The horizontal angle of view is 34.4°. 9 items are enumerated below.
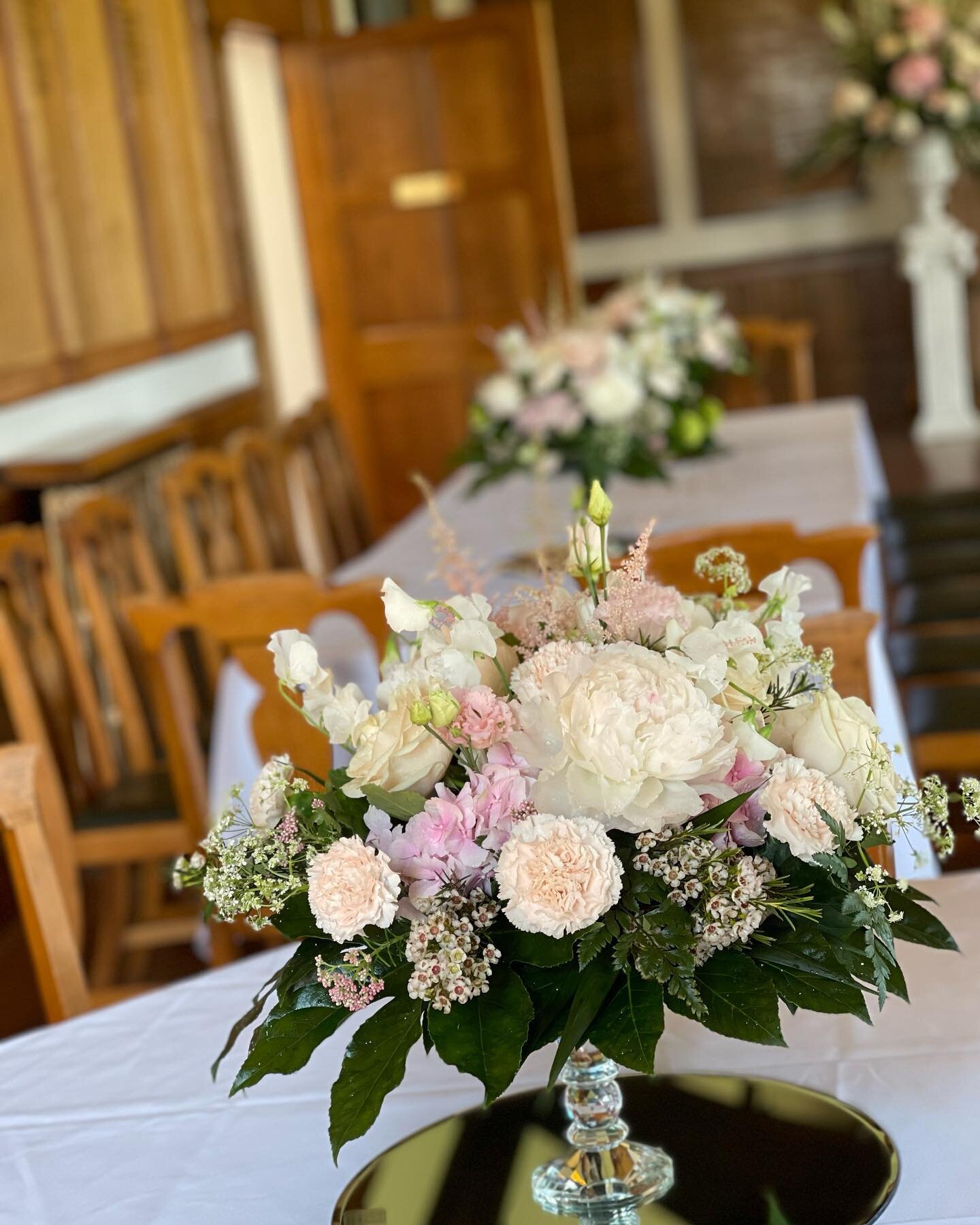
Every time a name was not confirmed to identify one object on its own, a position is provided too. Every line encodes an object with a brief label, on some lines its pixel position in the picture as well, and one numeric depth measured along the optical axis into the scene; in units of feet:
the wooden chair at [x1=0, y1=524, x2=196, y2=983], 9.58
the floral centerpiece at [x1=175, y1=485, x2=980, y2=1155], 3.05
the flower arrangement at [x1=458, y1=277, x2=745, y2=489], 11.27
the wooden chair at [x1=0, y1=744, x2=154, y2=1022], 5.24
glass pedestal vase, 3.54
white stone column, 22.74
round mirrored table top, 3.48
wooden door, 20.66
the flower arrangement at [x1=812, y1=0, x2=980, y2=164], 21.13
